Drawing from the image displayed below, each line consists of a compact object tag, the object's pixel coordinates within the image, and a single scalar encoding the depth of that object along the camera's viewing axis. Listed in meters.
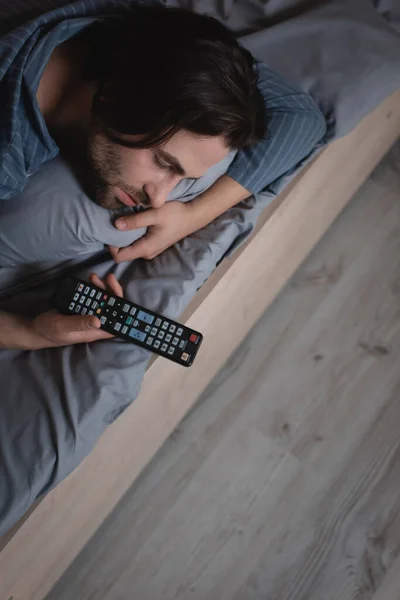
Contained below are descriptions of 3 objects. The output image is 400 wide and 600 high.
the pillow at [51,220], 0.79
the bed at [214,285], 0.79
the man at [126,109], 0.77
